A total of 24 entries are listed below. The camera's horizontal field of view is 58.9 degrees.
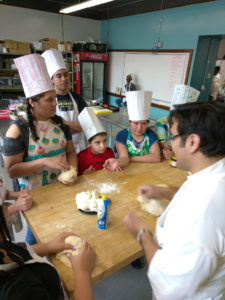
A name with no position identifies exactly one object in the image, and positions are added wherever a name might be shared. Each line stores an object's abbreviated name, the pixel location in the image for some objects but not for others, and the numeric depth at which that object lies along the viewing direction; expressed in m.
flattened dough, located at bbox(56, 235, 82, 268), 0.87
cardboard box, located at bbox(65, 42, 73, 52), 5.95
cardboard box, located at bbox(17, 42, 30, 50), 5.23
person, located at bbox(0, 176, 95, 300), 0.58
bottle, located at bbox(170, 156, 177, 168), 1.78
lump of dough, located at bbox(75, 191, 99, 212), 1.16
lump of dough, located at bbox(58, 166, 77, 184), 1.37
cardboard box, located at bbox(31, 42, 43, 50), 5.53
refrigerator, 6.23
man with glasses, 0.62
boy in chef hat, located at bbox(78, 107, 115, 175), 1.78
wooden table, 0.89
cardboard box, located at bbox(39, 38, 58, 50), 5.58
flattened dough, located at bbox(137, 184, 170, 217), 1.17
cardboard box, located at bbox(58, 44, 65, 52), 5.84
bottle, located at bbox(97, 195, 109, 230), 1.00
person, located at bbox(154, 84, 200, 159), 2.03
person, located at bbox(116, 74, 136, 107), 5.88
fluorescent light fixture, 3.31
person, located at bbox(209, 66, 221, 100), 5.74
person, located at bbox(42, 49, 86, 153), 2.12
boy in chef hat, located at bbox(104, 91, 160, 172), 1.88
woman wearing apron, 1.32
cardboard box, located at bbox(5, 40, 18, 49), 5.09
